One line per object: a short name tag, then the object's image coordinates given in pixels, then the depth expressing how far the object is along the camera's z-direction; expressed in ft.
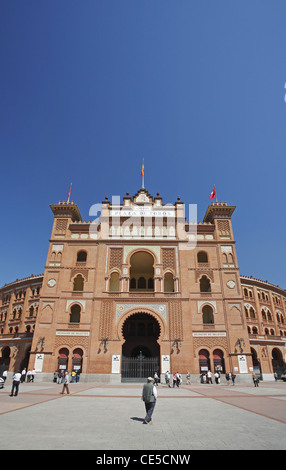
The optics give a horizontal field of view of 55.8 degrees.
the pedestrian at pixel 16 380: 44.83
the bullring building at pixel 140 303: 85.25
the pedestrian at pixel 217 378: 80.68
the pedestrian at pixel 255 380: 71.20
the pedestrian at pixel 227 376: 79.94
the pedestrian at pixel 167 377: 75.87
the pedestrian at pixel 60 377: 79.05
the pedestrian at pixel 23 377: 82.21
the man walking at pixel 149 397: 25.24
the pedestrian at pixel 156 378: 78.74
